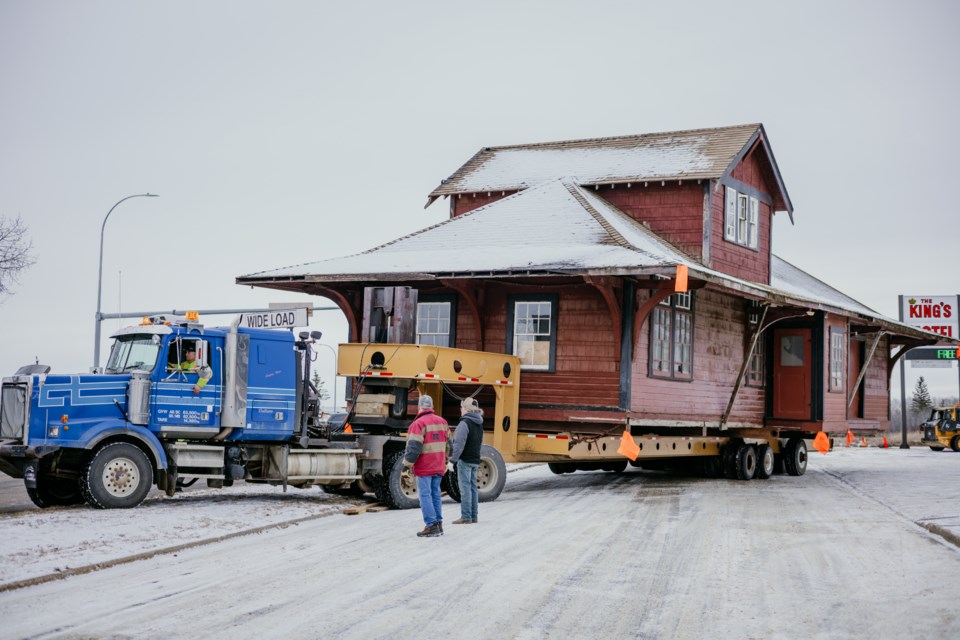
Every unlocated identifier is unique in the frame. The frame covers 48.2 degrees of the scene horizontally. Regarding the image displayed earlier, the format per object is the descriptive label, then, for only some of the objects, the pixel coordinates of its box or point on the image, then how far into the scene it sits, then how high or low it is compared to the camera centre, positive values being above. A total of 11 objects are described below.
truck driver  17.17 +0.29
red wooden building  21.89 +2.34
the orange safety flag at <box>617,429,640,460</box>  21.30 -0.99
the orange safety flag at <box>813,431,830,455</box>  28.44 -1.08
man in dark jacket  15.22 -0.89
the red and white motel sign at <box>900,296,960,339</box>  61.22 +5.22
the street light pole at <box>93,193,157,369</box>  37.03 +1.53
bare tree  38.91 +4.36
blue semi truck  15.92 -0.64
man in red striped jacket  14.02 -0.81
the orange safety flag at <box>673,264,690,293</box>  19.67 +2.19
